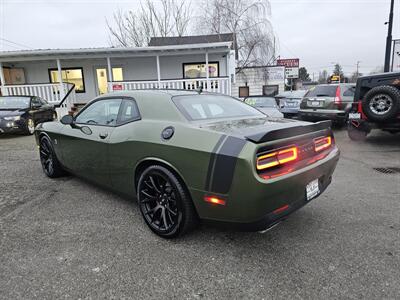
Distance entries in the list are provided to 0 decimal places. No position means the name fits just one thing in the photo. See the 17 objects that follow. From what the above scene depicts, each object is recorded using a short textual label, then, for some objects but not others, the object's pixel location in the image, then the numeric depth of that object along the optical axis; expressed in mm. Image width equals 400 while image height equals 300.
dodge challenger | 2158
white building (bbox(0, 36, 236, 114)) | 14141
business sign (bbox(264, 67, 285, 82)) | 23958
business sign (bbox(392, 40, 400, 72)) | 13352
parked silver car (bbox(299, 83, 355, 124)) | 9008
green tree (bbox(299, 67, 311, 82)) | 87062
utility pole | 11945
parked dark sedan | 8984
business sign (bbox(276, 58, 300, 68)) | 26969
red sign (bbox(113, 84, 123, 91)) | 13539
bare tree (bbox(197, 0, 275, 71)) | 23172
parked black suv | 6281
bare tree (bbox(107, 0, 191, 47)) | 23938
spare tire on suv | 6203
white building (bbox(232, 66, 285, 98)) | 24000
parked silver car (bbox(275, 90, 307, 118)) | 11227
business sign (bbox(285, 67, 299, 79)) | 25594
